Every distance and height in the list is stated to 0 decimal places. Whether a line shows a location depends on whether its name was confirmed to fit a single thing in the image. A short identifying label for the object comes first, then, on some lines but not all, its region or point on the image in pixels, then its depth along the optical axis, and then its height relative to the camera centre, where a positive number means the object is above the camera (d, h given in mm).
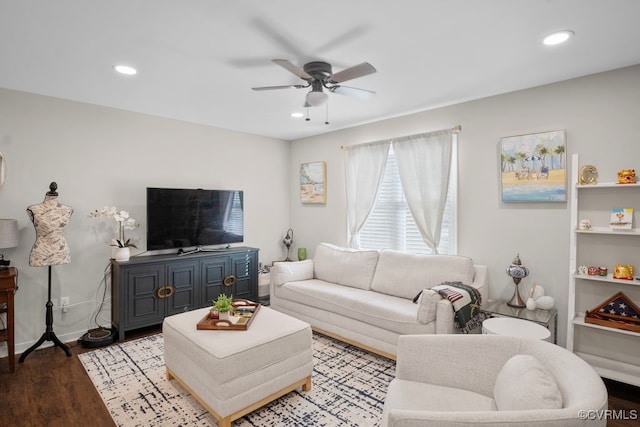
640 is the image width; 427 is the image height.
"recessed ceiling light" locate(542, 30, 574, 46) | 2119 +1145
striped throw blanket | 2701 -750
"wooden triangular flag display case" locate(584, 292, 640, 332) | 2477 -777
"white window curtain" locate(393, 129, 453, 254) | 3688 +387
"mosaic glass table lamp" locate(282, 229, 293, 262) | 5383 -516
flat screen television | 3889 -136
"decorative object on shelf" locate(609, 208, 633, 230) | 2527 -35
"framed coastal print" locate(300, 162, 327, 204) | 5016 +408
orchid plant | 3592 -155
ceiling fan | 2352 +955
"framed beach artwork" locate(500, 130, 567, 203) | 2941 +417
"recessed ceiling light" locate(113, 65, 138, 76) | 2654 +1106
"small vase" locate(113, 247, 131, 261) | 3559 -521
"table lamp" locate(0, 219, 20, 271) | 2791 -256
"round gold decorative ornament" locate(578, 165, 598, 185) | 2771 +319
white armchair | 1116 -720
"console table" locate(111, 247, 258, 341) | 3486 -895
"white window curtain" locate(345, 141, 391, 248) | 4324 +411
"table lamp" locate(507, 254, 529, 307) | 3031 -572
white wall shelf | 2611 -527
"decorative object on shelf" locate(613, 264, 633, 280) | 2537 -449
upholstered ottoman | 2053 -1041
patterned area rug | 2199 -1400
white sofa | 2830 -881
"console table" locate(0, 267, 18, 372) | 2691 -799
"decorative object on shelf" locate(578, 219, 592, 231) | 2707 -97
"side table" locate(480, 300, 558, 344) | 2773 -884
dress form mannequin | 2955 -311
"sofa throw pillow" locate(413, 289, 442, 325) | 2723 -791
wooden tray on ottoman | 2398 -856
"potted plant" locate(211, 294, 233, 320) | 2518 -769
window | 3727 -164
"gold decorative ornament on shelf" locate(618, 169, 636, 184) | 2512 +281
